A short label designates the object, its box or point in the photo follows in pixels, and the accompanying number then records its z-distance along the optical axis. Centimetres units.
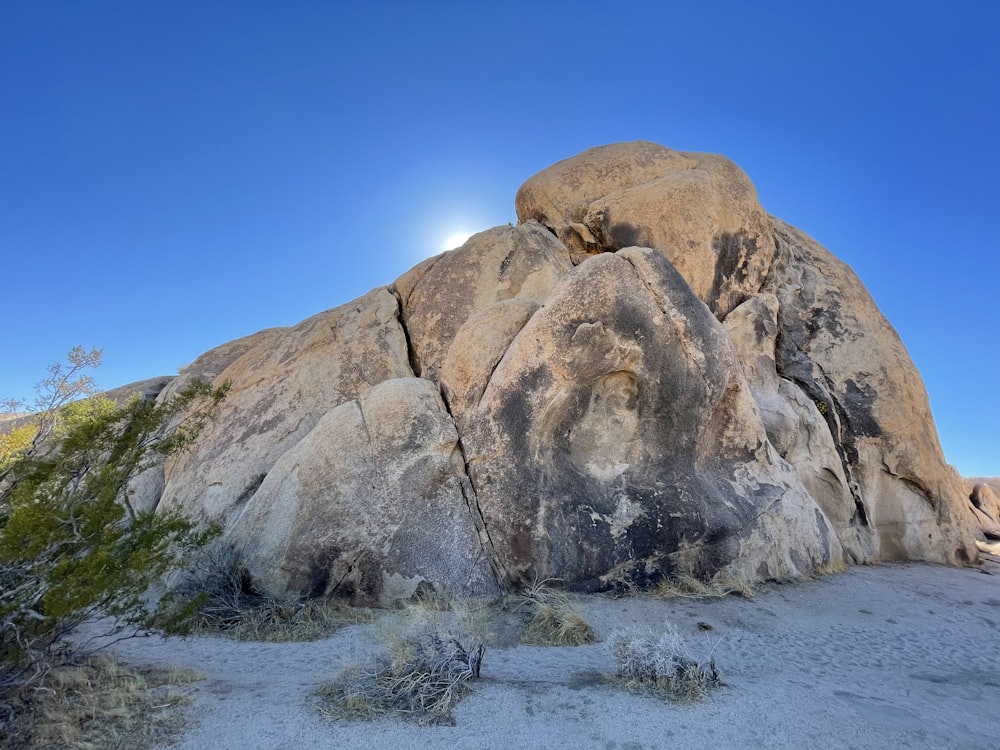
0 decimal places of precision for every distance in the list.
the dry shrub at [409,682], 387
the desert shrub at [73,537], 354
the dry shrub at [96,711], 331
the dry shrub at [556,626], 562
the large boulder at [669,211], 1202
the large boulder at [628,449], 717
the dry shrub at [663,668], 422
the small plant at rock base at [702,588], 692
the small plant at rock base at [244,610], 584
